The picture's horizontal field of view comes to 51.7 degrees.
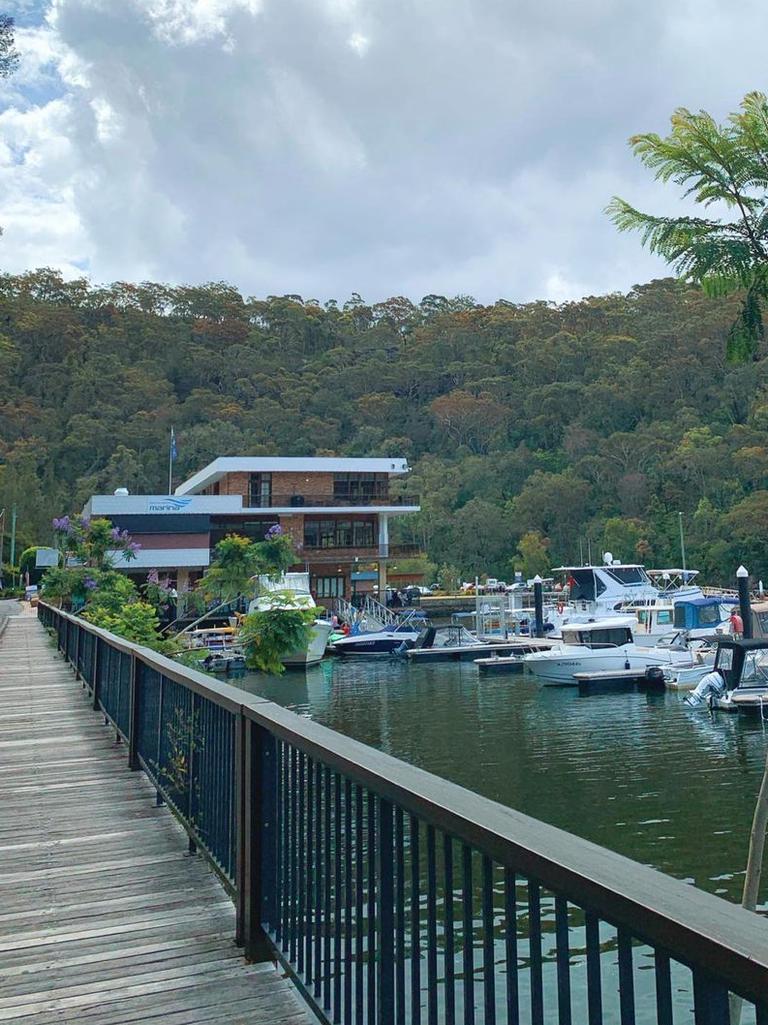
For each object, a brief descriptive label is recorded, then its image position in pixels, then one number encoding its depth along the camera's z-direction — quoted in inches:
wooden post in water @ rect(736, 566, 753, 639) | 906.7
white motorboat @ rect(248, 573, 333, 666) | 1107.3
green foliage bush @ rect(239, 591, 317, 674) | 364.5
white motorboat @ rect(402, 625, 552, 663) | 1197.1
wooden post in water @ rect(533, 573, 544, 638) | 1326.3
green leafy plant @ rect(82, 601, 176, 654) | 460.4
